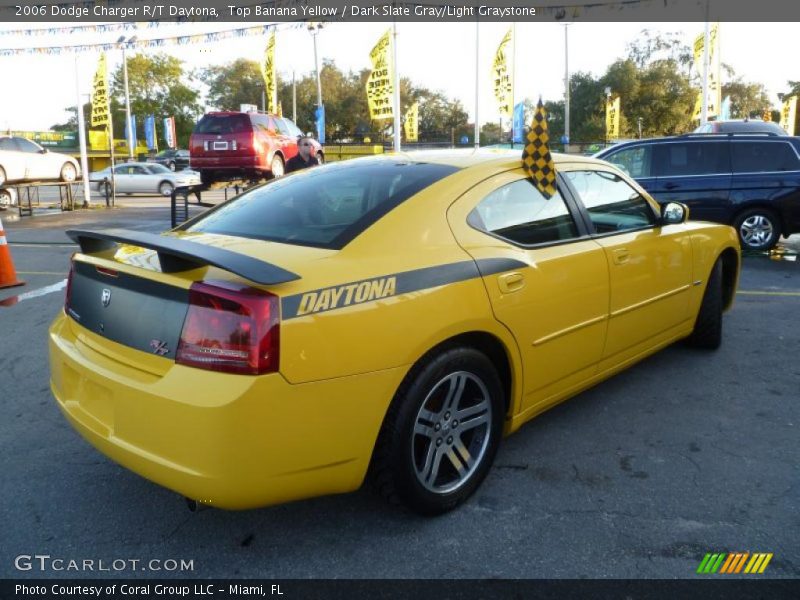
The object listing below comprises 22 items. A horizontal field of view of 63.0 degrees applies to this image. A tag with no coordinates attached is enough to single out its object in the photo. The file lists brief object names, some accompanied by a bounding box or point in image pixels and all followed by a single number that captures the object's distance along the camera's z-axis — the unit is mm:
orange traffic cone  7648
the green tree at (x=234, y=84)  69188
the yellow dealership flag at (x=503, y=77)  23203
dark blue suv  9383
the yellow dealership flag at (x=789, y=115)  30642
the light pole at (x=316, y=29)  24905
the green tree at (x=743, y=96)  66625
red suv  14406
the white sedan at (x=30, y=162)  17125
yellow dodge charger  2209
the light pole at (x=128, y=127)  41494
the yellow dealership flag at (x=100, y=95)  20438
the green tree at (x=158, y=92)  60500
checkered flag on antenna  3412
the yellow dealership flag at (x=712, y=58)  24859
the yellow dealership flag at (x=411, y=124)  33656
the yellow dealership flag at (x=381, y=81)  18641
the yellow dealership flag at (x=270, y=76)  22402
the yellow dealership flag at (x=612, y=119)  36438
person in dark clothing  8617
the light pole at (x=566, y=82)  46938
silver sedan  25609
